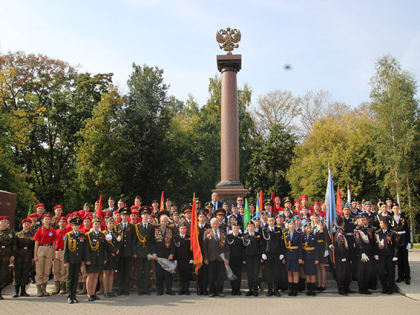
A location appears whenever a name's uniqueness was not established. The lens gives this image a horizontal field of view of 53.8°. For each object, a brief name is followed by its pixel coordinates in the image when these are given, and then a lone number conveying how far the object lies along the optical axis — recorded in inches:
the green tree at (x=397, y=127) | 1173.1
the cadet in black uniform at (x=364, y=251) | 413.1
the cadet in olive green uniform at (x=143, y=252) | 414.6
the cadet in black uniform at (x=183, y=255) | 416.2
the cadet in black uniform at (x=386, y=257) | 413.4
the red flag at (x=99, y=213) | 544.8
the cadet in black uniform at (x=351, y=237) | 431.8
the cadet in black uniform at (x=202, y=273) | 411.2
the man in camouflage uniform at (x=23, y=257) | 414.0
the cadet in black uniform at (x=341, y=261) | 408.2
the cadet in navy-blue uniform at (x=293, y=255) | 402.0
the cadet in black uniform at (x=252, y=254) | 405.7
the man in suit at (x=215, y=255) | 405.4
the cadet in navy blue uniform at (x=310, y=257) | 405.3
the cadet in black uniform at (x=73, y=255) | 382.2
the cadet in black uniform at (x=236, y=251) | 418.0
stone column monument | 685.9
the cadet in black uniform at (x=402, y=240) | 451.6
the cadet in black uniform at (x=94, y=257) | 388.2
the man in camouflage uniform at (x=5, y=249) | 407.2
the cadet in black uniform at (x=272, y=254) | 405.7
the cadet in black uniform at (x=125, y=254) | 417.7
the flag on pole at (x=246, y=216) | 505.1
